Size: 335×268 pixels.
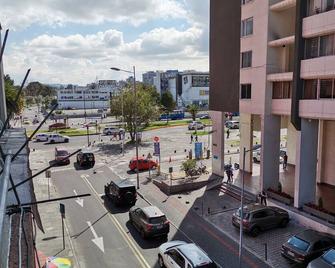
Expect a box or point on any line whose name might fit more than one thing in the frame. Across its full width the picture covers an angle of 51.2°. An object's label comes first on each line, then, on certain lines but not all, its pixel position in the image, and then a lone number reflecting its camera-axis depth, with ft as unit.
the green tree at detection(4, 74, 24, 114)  108.11
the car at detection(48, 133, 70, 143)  173.17
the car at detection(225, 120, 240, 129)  215.92
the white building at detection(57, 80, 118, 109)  492.54
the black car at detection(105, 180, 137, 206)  76.84
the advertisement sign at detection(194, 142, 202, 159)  124.36
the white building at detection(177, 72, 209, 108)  429.38
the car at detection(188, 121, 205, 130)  215.72
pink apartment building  63.72
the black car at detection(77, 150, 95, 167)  117.16
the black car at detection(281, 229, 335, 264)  50.90
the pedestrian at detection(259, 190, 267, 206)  74.69
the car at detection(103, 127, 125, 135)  195.19
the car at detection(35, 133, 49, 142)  177.47
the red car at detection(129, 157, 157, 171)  112.37
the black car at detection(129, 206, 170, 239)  60.49
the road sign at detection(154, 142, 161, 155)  106.52
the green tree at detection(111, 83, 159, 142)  156.66
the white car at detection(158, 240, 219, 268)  46.11
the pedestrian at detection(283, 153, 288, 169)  104.99
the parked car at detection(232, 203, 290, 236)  62.39
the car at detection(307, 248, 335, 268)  46.22
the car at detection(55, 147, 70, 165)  121.76
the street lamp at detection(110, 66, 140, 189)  94.70
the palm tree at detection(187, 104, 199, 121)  249.53
